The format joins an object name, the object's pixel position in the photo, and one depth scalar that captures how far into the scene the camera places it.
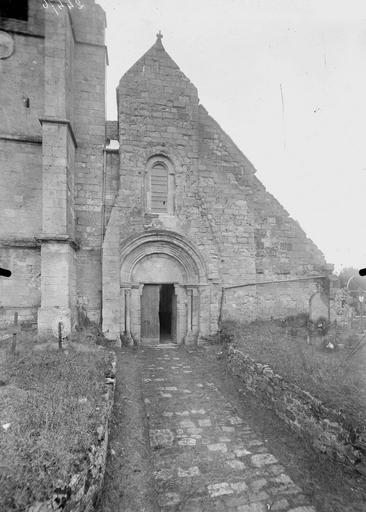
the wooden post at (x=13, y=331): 6.52
